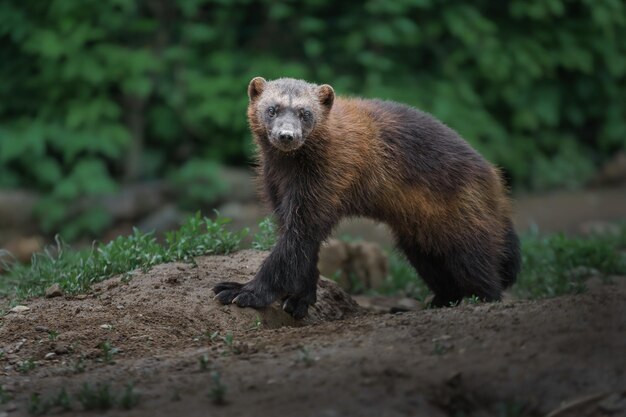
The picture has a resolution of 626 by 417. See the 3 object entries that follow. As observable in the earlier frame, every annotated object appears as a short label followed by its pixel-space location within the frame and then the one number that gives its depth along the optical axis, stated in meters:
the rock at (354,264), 14.19
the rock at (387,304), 12.62
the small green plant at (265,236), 12.11
